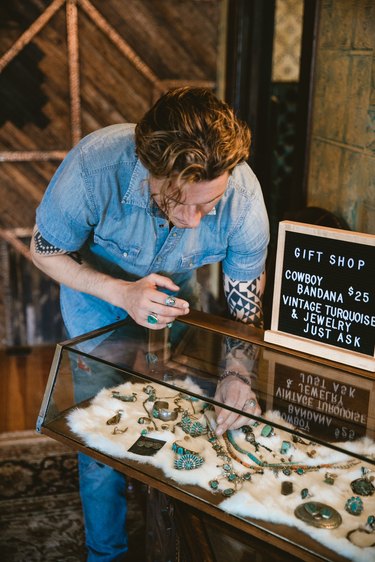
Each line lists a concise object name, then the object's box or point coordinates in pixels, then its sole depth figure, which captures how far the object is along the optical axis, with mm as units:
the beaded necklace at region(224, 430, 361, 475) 1262
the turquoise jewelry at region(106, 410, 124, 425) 1528
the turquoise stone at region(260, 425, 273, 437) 1360
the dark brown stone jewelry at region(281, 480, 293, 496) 1290
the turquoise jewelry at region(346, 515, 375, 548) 1157
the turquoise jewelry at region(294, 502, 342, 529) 1208
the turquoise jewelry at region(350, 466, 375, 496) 1272
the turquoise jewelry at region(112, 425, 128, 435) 1499
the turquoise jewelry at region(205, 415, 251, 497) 1319
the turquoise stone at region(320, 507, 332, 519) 1226
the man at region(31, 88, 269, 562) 1418
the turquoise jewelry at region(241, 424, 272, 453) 1392
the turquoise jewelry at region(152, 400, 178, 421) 1508
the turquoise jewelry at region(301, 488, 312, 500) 1277
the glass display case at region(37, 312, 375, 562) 1219
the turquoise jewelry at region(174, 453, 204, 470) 1377
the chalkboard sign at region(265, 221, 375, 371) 1427
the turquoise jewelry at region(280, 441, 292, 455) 1347
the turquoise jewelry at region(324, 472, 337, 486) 1280
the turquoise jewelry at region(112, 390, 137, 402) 1540
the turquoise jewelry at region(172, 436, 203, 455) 1418
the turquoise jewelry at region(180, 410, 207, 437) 1464
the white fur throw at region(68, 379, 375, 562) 1200
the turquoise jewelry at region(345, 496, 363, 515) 1232
